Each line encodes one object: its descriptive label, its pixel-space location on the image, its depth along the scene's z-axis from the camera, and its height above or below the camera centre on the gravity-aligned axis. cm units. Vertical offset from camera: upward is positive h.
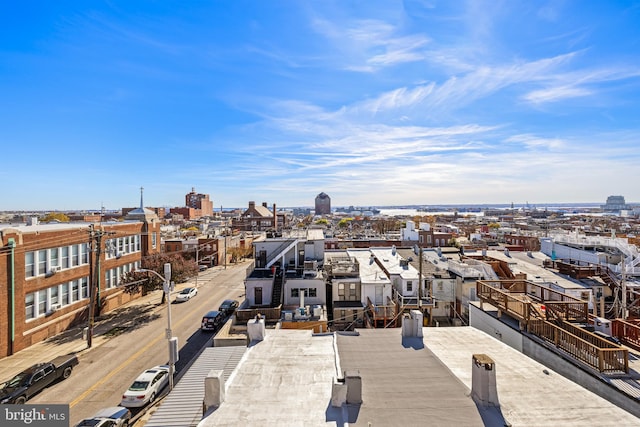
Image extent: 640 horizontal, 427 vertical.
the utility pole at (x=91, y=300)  2300 -609
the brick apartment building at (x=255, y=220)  10719 -229
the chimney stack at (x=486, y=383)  826 -452
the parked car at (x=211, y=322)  2755 -941
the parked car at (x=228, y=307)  3172 -944
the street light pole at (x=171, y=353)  1620 -724
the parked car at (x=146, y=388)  1619 -920
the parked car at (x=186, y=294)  3644 -949
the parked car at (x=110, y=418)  1326 -887
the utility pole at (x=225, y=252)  5713 -723
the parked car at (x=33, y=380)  1673 -924
